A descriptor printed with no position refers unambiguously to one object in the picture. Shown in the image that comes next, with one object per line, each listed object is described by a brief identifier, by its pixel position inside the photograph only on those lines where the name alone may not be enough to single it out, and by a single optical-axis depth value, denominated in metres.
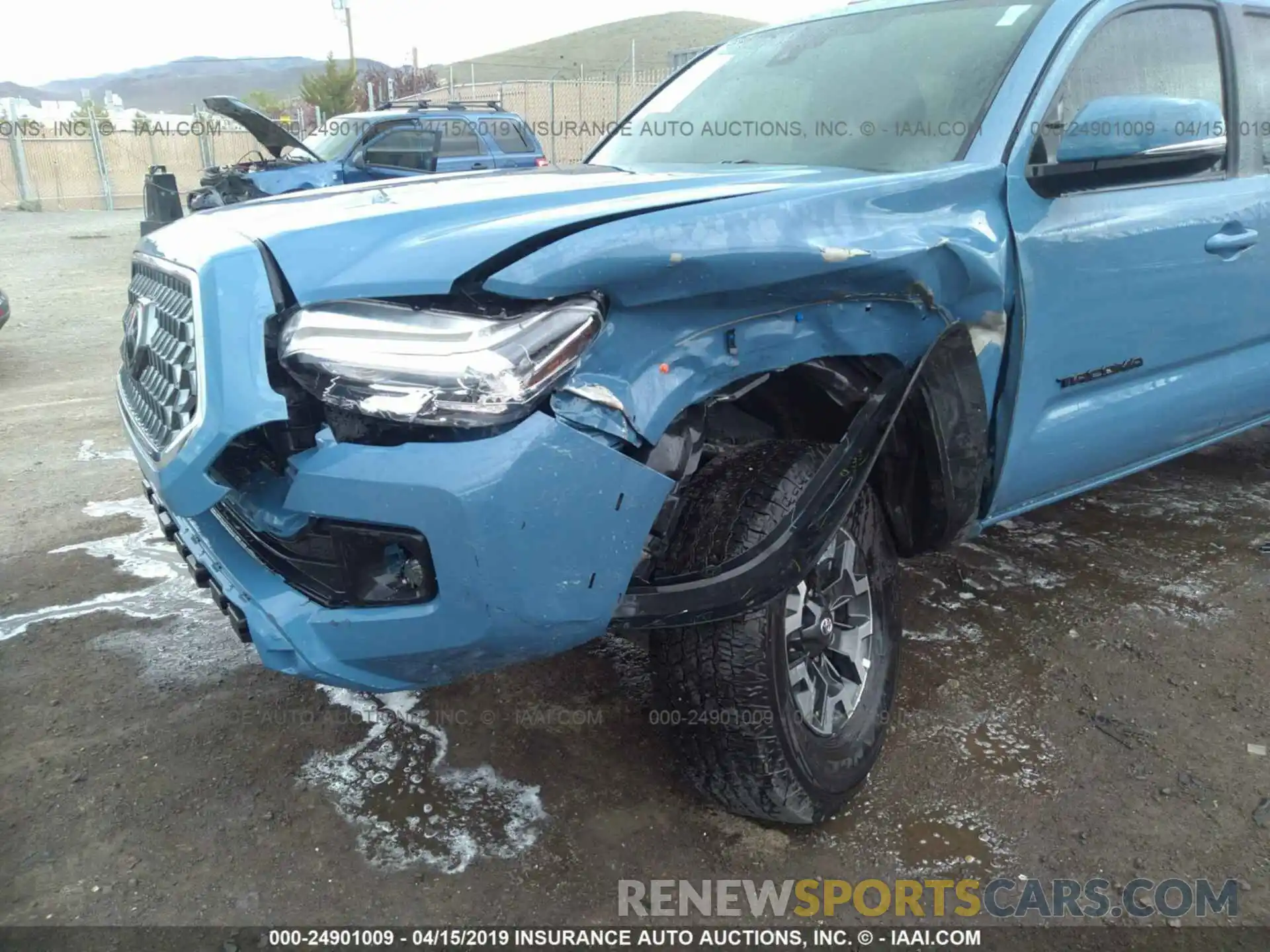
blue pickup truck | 1.55
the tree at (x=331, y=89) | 34.22
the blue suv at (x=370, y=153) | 10.30
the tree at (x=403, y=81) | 44.72
